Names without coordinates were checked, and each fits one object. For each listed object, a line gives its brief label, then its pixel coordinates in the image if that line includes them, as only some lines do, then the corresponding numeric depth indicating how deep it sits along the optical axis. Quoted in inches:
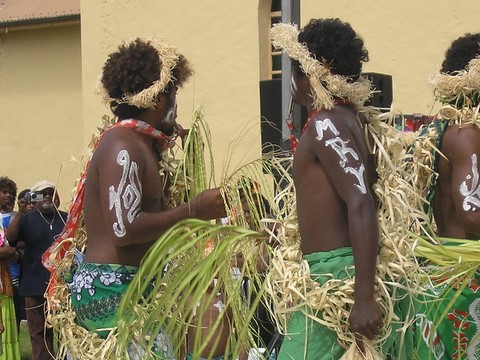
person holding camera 666.6
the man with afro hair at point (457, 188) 311.0
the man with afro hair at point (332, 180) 264.0
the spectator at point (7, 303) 659.7
